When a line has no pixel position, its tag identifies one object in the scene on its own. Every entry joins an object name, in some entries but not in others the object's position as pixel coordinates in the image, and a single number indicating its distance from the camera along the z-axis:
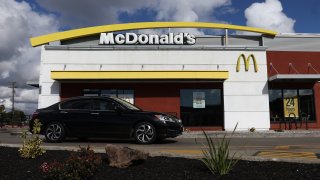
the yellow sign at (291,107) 13.58
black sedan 6.99
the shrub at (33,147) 4.34
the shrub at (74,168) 3.26
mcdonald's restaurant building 12.81
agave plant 3.55
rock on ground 3.85
